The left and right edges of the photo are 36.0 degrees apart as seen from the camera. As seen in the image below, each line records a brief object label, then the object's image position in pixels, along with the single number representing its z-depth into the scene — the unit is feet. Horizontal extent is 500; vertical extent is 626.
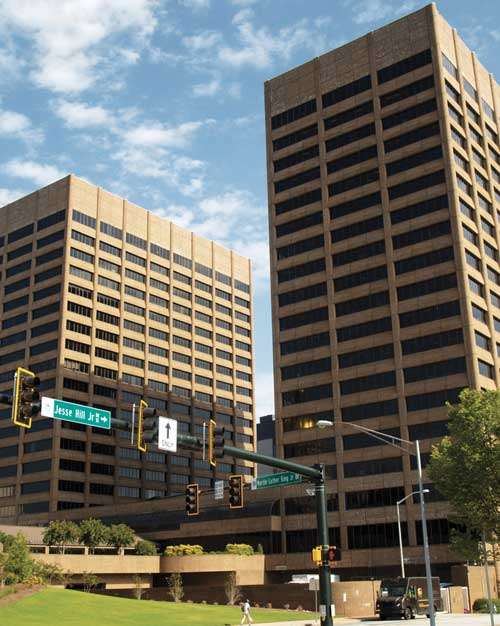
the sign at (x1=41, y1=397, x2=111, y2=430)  79.10
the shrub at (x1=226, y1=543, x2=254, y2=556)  281.13
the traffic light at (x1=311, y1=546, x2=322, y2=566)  99.25
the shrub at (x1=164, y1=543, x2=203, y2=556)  281.13
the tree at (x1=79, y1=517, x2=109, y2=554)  289.12
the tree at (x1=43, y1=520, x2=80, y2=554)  281.74
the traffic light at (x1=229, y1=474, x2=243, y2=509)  102.73
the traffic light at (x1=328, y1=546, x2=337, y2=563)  98.98
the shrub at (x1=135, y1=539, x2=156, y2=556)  297.63
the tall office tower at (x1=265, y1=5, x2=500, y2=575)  287.28
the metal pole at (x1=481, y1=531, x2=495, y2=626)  148.86
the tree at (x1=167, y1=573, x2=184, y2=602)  216.13
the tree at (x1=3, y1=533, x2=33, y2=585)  186.91
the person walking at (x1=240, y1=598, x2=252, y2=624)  146.46
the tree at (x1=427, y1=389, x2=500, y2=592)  160.97
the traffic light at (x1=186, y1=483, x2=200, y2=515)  107.24
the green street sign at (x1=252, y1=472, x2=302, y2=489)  111.95
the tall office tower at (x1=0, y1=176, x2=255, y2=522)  400.67
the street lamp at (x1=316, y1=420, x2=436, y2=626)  114.01
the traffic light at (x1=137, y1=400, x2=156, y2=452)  79.36
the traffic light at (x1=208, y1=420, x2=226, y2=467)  88.28
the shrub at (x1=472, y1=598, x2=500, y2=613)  199.00
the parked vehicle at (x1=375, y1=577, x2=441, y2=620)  165.99
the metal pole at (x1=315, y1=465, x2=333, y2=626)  97.45
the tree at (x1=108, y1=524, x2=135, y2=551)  297.53
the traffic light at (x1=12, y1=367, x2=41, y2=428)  66.18
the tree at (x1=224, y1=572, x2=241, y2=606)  213.05
